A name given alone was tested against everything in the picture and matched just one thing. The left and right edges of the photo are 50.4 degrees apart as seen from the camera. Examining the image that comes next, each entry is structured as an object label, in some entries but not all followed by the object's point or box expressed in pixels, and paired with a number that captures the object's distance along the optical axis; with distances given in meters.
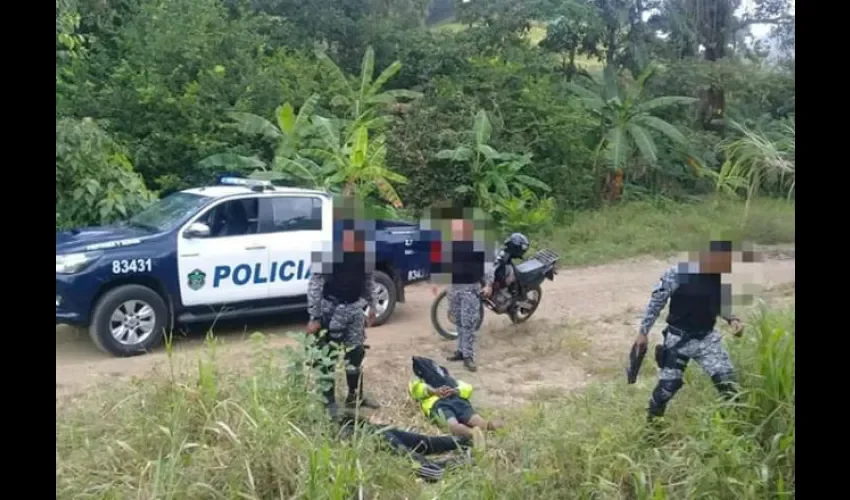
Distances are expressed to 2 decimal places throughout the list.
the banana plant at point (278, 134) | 11.88
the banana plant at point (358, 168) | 10.63
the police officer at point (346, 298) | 5.91
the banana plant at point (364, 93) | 13.52
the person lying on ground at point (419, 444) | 4.78
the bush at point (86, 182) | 9.49
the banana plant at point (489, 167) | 10.32
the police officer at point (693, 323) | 4.61
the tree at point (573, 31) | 16.55
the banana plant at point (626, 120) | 12.27
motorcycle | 8.01
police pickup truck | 7.20
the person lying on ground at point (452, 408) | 5.67
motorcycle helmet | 7.86
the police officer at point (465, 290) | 7.23
